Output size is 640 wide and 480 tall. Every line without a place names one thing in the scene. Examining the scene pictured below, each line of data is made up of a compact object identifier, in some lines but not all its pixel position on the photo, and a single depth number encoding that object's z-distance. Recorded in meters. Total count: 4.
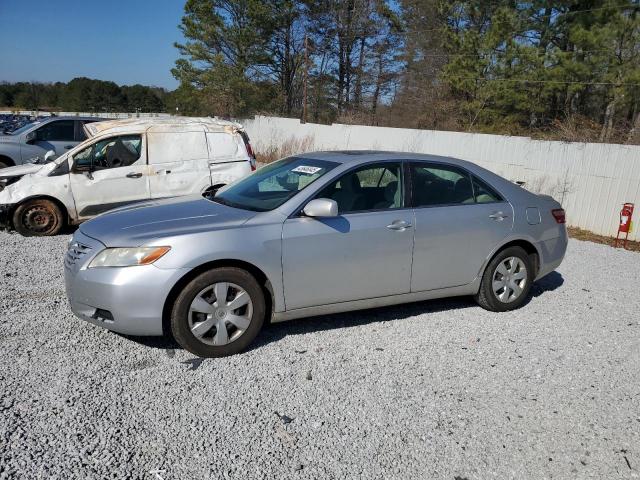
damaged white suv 7.87
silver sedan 3.79
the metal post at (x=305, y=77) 33.10
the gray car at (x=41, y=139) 11.58
